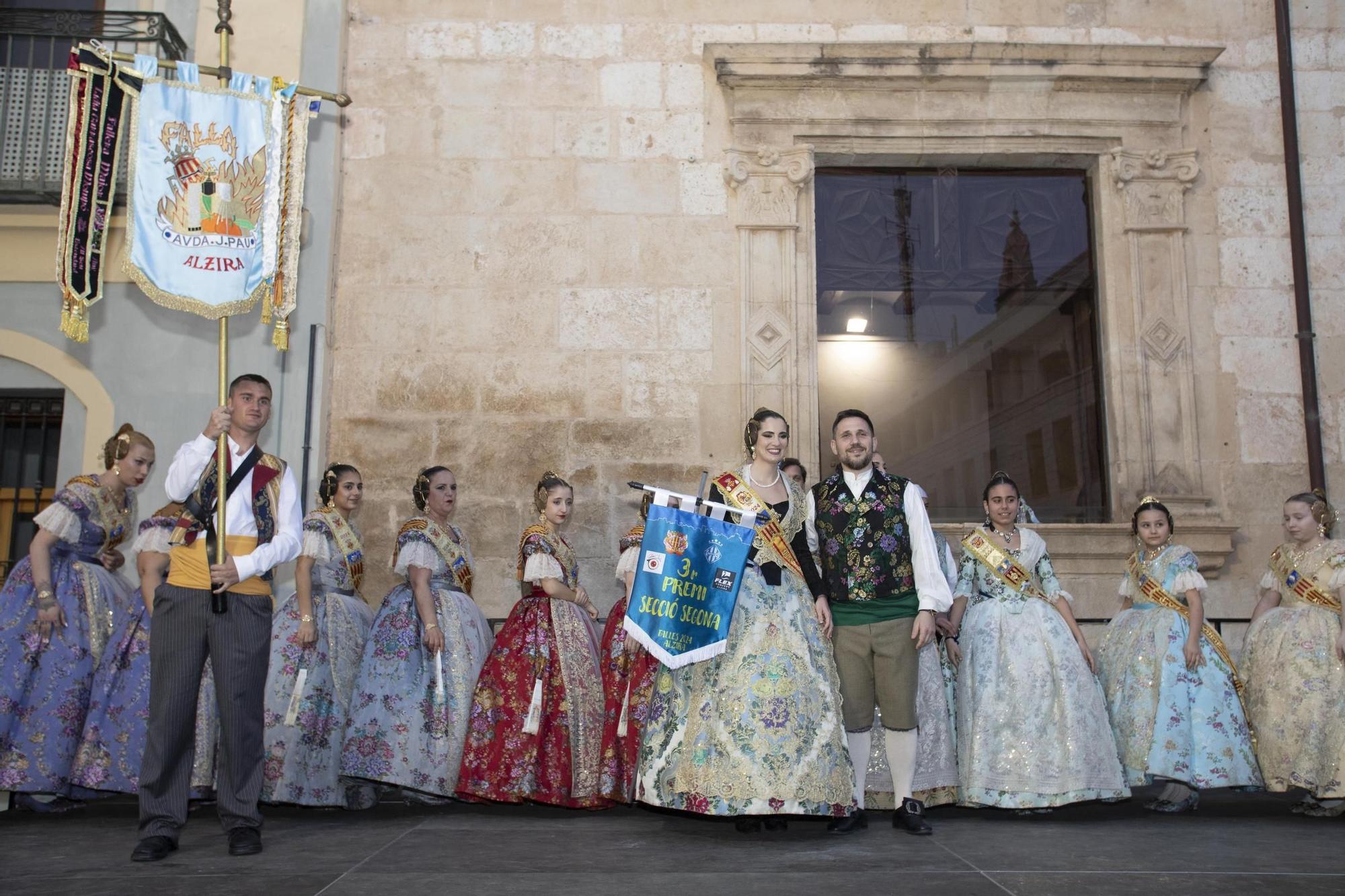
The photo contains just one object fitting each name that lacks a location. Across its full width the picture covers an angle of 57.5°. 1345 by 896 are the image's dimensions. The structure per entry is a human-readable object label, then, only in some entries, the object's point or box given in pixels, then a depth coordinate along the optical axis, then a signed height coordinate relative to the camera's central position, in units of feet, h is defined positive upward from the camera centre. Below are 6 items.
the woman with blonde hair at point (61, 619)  20.20 +0.06
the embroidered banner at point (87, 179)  18.89 +6.99
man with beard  17.94 +0.58
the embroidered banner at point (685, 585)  17.15 +0.62
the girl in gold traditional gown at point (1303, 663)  20.06 -0.50
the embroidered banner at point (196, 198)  18.53 +6.46
